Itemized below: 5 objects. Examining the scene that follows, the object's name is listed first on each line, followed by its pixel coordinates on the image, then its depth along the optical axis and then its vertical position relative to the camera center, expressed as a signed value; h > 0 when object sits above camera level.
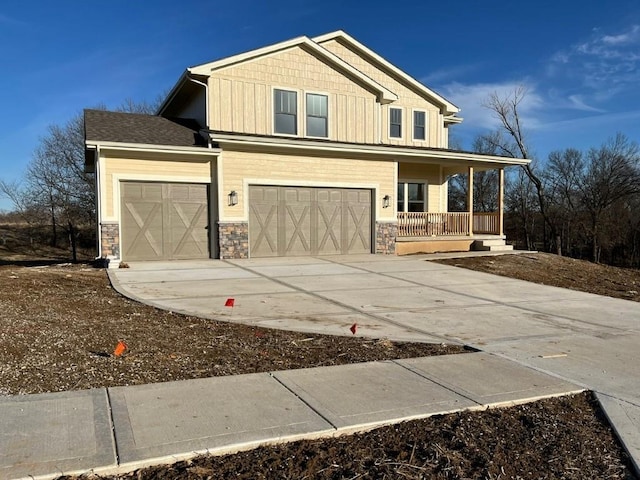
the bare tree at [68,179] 34.56 +2.57
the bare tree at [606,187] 39.09 +2.47
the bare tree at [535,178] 35.50 +3.11
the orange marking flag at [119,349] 5.17 -1.35
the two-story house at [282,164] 14.95 +1.77
